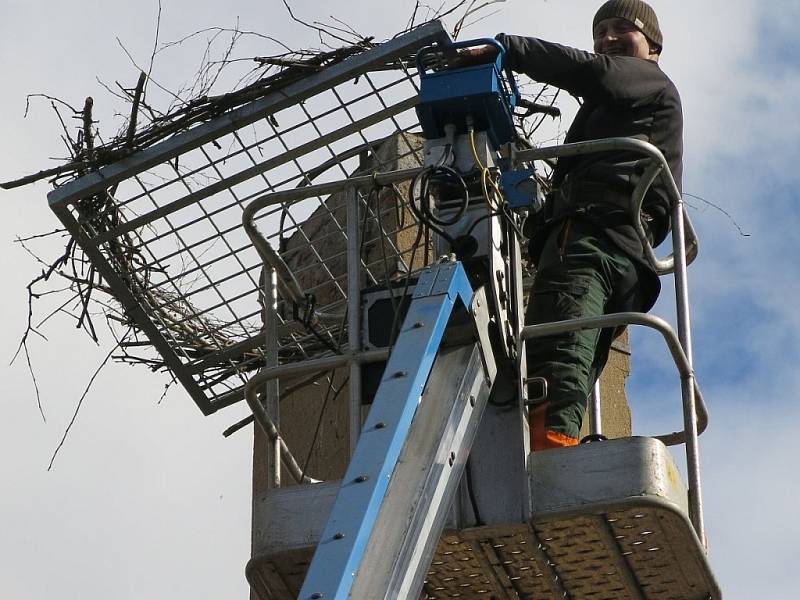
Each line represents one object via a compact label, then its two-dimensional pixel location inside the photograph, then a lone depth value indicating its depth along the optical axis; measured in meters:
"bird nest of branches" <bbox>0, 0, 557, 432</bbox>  13.28
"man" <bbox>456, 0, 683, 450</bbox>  10.79
